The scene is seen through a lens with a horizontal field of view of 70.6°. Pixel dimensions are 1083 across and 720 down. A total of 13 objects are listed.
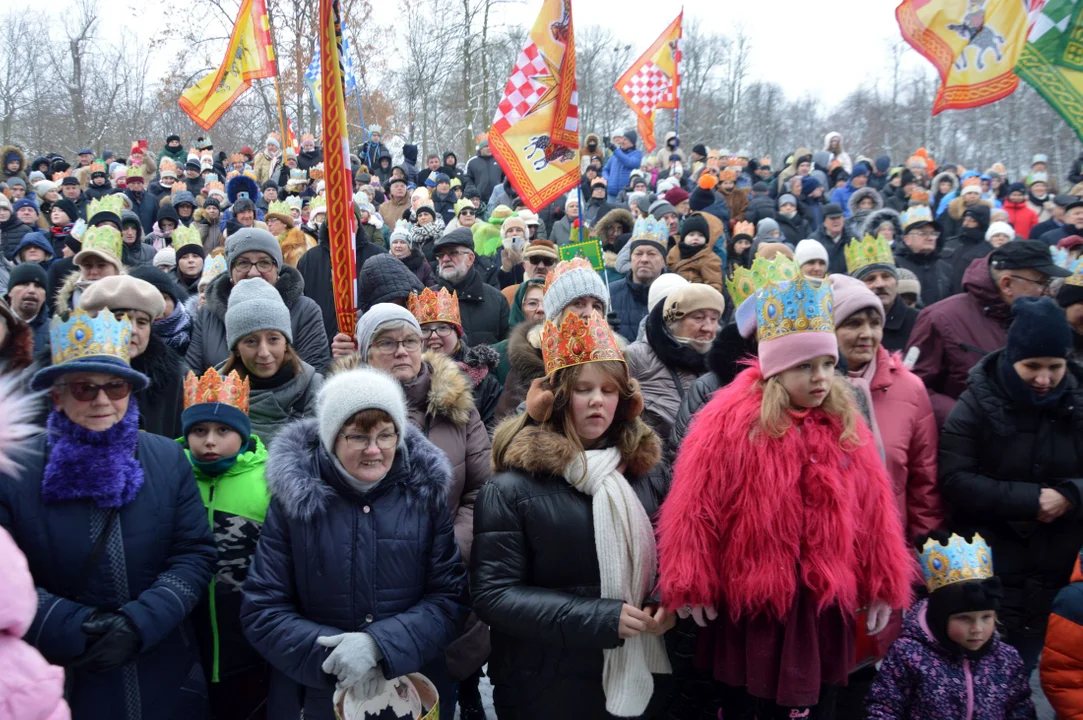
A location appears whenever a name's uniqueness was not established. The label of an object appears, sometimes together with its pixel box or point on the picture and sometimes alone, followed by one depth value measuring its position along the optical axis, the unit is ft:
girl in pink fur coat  8.60
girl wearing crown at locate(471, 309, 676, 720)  8.71
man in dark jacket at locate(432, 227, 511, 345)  19.98
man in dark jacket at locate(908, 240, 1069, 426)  14.47
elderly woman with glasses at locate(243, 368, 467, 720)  8.45
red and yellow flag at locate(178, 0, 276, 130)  41.78
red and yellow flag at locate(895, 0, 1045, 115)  18.94
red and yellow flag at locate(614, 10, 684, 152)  40.83
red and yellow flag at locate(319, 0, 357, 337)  12.60
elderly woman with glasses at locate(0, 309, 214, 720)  8.45
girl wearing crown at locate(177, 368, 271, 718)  10.11
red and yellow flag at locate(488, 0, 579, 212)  21.15
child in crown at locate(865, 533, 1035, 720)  10.18
